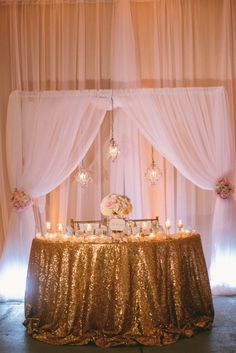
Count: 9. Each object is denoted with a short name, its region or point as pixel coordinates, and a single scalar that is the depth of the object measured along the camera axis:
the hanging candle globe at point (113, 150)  4.82
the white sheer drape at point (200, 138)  4.98
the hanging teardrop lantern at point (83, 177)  5.15
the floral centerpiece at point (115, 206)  3.80
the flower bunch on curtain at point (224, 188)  4.95
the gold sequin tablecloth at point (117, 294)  3.40
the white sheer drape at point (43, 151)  4.97
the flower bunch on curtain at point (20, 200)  4.90
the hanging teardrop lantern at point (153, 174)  5.16
